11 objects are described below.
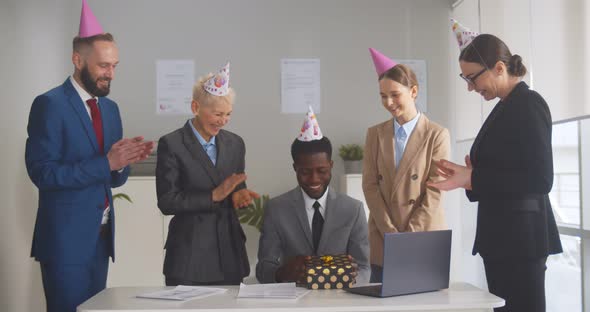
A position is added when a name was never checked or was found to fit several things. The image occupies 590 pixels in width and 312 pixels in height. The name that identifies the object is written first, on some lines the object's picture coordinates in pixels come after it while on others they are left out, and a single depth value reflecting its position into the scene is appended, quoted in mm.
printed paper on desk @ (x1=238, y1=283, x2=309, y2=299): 2064
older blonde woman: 2596
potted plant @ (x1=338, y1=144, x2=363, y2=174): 4797
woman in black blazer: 2254
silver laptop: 2035
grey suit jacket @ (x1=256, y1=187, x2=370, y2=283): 2688
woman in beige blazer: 2846
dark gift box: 2227
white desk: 1932
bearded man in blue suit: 2512
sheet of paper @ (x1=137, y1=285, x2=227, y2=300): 2084
